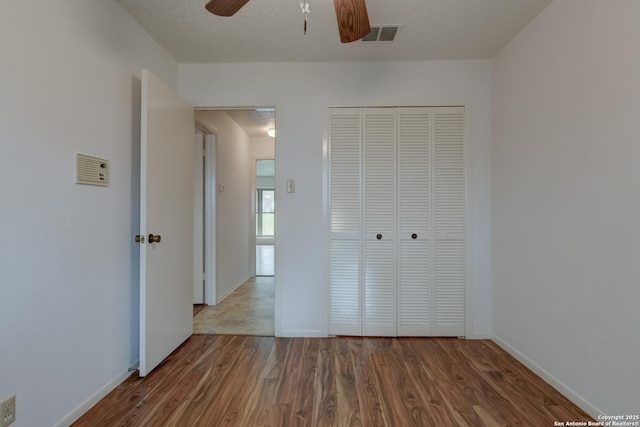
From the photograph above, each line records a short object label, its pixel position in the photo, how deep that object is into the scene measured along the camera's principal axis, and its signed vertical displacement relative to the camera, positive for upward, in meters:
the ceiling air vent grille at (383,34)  2.12 +1.37
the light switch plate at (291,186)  2.61 +0.26
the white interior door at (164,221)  1.93 -0.05
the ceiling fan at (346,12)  1.33 +0.95
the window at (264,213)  10.05 +0.07
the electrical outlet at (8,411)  1.19 -0.82
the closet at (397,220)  2.59 -0.04
